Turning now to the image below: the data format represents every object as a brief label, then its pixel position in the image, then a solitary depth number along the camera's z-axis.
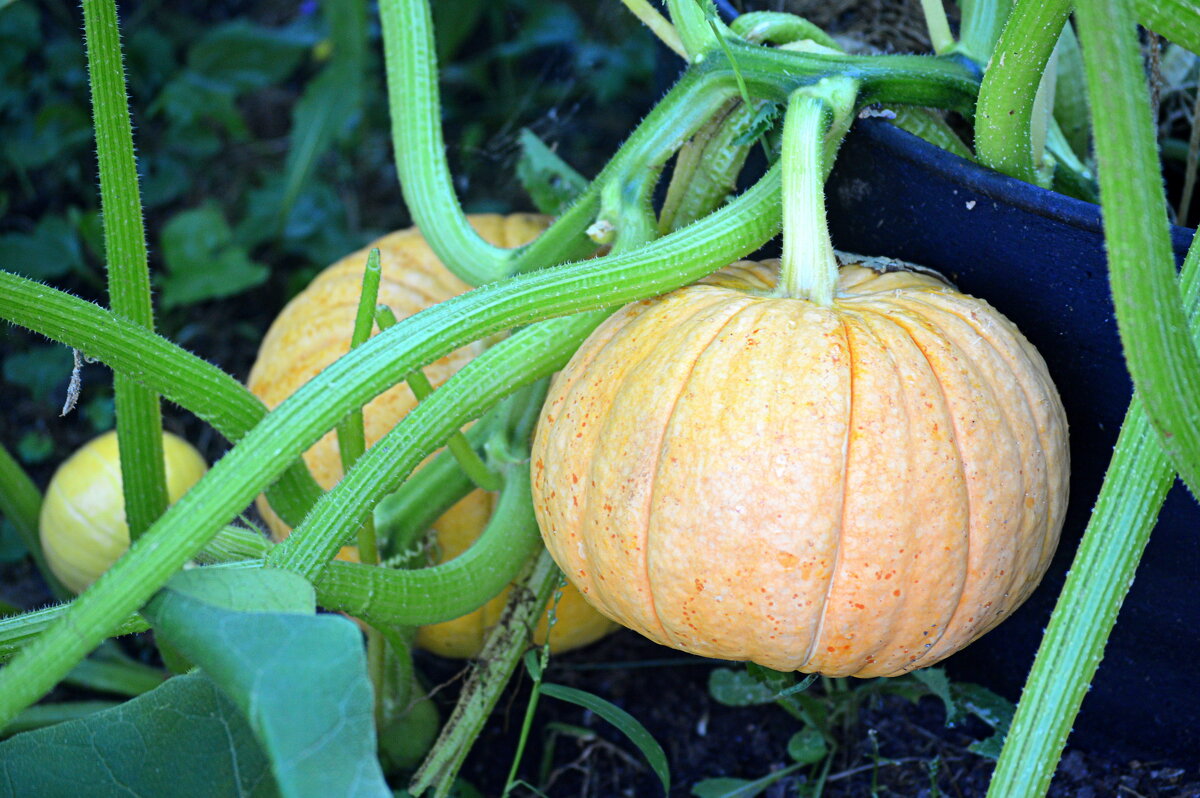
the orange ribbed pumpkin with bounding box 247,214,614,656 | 1.27
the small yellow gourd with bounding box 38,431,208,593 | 1.38
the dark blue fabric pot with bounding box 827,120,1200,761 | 0.97
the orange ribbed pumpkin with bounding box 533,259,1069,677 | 0.85
